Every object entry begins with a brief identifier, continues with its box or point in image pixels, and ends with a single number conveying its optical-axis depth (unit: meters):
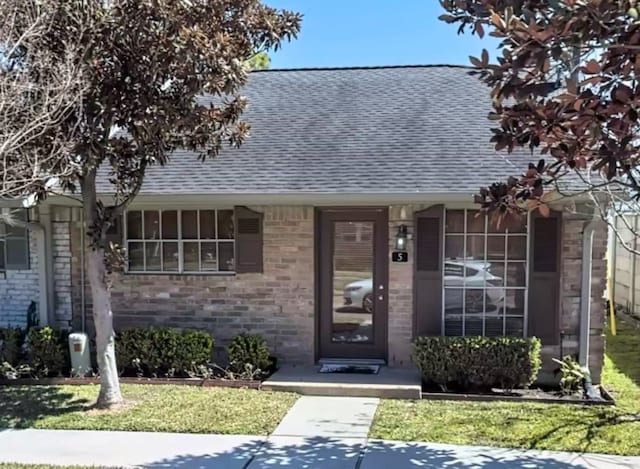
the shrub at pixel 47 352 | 8.16
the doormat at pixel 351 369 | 7.95
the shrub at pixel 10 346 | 8.39
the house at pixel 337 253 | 7.88
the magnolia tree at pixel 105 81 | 5.46
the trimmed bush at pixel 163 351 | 7.94
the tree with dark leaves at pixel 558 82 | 3.05
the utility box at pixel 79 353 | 7.89
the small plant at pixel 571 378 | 7.36
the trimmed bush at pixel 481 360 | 7.36
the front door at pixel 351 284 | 8.42
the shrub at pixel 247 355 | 7.89
